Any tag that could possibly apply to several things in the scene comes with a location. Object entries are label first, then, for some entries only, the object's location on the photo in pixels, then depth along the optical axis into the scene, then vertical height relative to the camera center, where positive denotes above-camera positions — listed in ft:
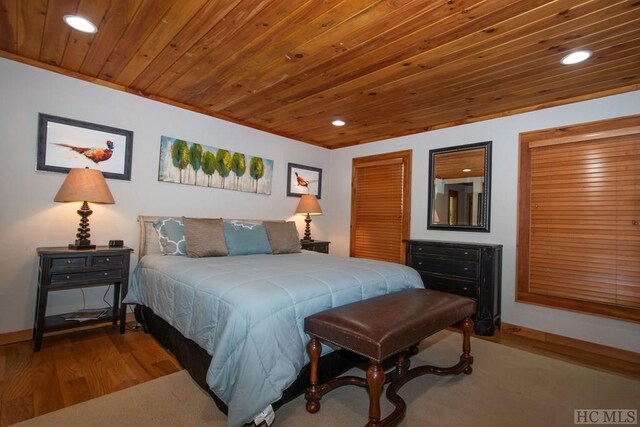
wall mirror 11.71 +1.40
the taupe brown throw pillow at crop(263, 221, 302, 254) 11.33 -0.79
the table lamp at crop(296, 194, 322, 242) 14.58 +0.51
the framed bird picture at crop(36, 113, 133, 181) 8.76 +1.91
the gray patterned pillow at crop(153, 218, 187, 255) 9.53 -0.79
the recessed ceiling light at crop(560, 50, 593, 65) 7.19 +4.06
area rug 5.48 -3.63
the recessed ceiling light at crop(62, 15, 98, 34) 6.59 +4.09
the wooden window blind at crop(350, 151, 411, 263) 14.20 +0.66
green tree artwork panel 11.19 +1.88
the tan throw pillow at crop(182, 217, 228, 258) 9.29 -0.76
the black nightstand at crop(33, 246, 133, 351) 7.87 -1.80
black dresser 10.30 -1.77
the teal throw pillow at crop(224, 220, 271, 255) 10.23 -0.82
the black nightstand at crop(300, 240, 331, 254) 14.29 -1.36
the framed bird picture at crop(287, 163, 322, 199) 15.29 +1.89
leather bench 4.94 -1.98
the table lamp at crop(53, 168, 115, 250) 8.23 +0.46
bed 4.99 -1.85
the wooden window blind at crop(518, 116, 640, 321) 8.86 +0.24
